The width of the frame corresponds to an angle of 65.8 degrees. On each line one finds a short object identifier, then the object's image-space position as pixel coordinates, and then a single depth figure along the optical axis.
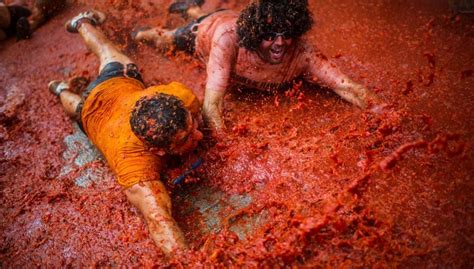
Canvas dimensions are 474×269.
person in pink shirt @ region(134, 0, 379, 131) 2.77
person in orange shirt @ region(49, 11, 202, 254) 2.37
